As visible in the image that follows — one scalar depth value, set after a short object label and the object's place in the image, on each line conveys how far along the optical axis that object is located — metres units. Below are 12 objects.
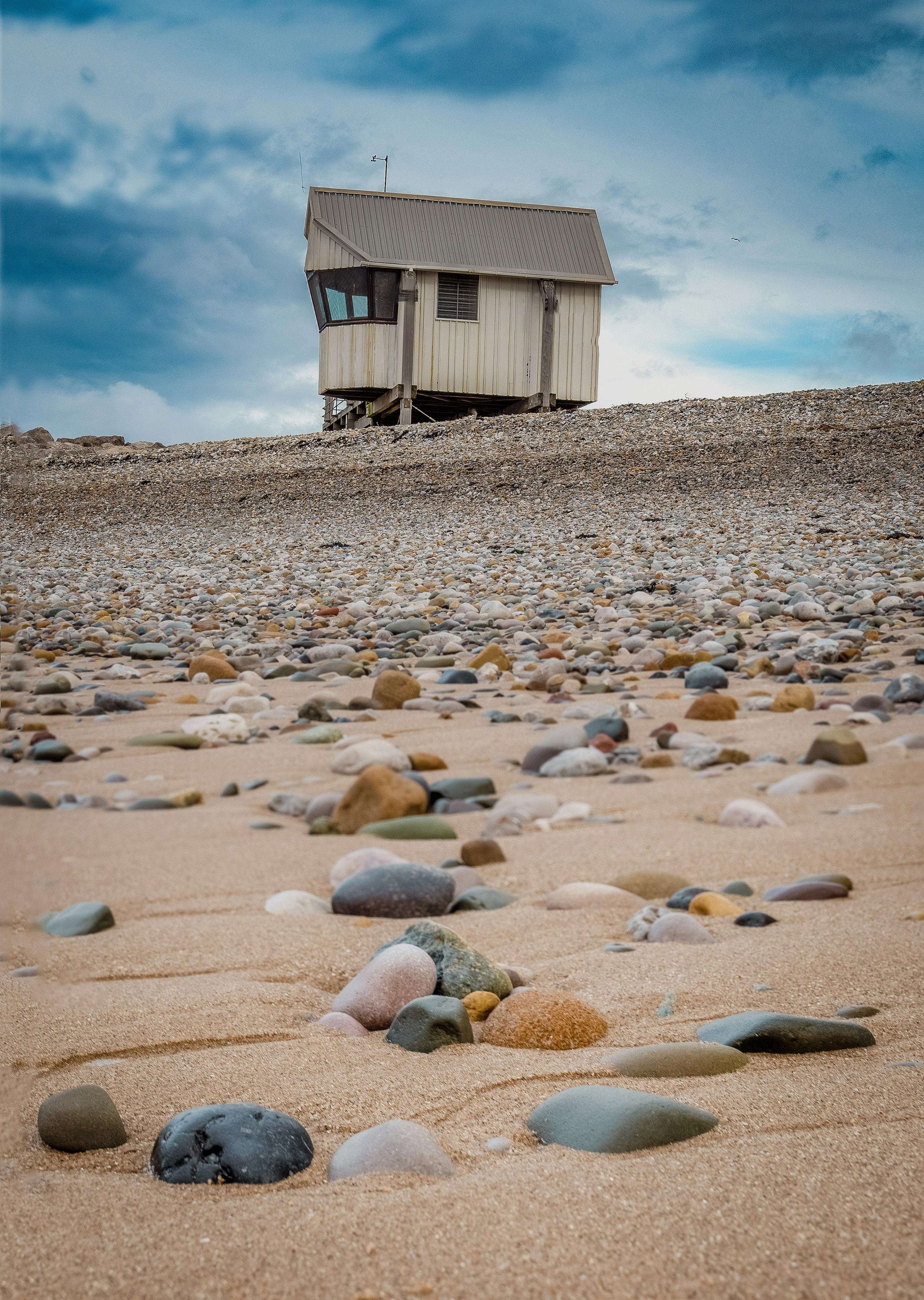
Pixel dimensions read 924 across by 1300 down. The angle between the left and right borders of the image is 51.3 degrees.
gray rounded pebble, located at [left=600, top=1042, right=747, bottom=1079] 1.24
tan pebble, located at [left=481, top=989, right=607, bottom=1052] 1.39
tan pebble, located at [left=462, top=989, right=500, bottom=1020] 1.50
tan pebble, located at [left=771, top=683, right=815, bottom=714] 3.51
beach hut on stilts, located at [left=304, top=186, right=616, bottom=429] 15.37
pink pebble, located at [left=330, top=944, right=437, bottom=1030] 1.47
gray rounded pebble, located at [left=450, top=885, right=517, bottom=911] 2.00
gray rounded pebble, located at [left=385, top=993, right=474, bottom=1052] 1.38
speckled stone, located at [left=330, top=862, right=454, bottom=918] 1.94
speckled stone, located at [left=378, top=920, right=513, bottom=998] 1.55
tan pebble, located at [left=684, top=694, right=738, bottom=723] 3.46
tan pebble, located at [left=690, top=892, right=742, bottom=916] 1.93
